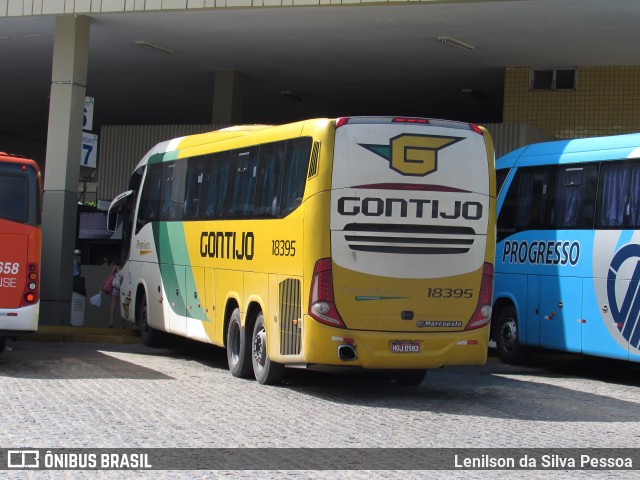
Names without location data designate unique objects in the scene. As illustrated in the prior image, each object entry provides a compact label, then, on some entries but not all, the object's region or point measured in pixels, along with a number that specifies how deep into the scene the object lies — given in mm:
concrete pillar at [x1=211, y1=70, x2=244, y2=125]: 27719
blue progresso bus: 15359
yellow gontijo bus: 12758
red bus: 14742
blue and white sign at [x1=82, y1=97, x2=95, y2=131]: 22234
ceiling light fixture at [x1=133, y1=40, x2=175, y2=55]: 24538
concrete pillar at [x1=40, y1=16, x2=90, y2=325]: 21625
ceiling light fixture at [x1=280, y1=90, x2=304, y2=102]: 31250
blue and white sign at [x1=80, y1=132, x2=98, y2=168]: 22266
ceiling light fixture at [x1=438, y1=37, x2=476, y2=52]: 22766
